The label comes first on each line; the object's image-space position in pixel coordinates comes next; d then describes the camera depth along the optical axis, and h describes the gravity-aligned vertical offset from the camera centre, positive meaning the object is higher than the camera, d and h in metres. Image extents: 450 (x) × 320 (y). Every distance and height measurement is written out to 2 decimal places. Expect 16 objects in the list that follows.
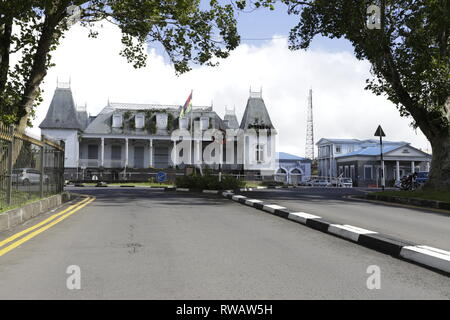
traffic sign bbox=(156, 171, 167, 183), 36.25 -0.17
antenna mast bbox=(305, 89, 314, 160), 91.91 +10.80
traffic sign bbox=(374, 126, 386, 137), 22.23 +2.18
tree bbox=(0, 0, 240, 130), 13.91 +5.26
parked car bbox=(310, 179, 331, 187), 47.53 -0.97
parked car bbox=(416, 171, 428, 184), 31.69 -0.16
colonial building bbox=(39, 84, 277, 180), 44.91 +4.10
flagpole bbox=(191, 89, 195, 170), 48.22 +2.07
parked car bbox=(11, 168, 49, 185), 9.74 -0.01
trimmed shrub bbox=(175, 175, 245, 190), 22.34 -0.43
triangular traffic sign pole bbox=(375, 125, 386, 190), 22.23 +2.18
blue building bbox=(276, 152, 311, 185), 61.78 +0.93
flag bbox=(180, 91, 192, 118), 29.00 +4.76
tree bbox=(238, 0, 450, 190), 15.94 +4.70
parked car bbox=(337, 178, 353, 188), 48.44 -0.91
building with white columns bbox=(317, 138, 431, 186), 51.44 +1.36
